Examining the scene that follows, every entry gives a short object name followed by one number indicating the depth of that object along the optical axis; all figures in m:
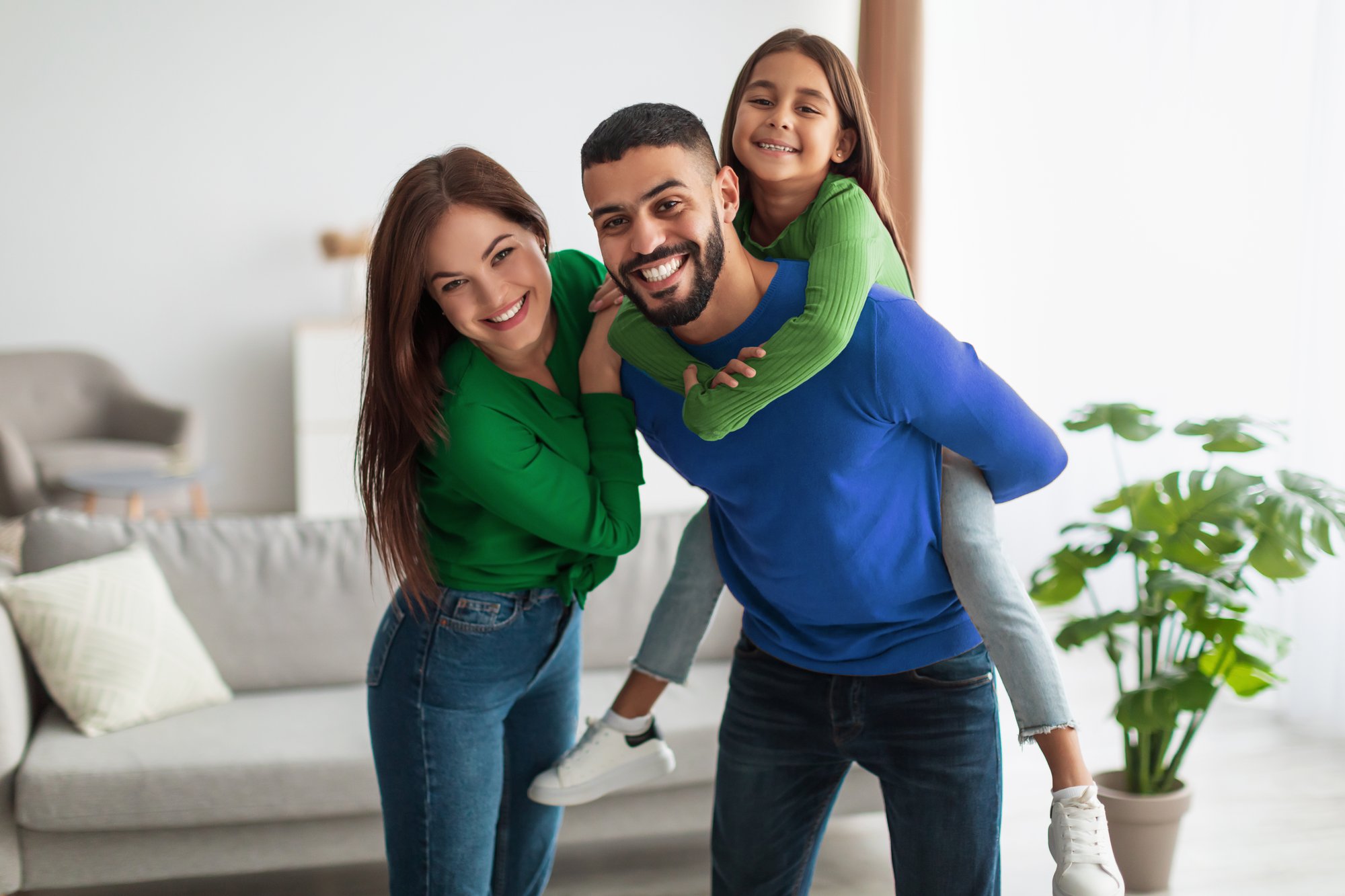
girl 1.25
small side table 4.64
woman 1.38
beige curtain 5.38
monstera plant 2.22
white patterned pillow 2.39
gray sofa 2.24
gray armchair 5.23
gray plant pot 2.42
